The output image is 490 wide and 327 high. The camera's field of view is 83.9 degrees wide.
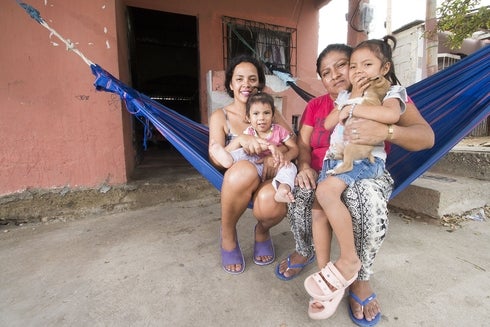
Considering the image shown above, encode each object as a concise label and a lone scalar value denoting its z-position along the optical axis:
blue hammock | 1.30
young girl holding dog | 0.91
